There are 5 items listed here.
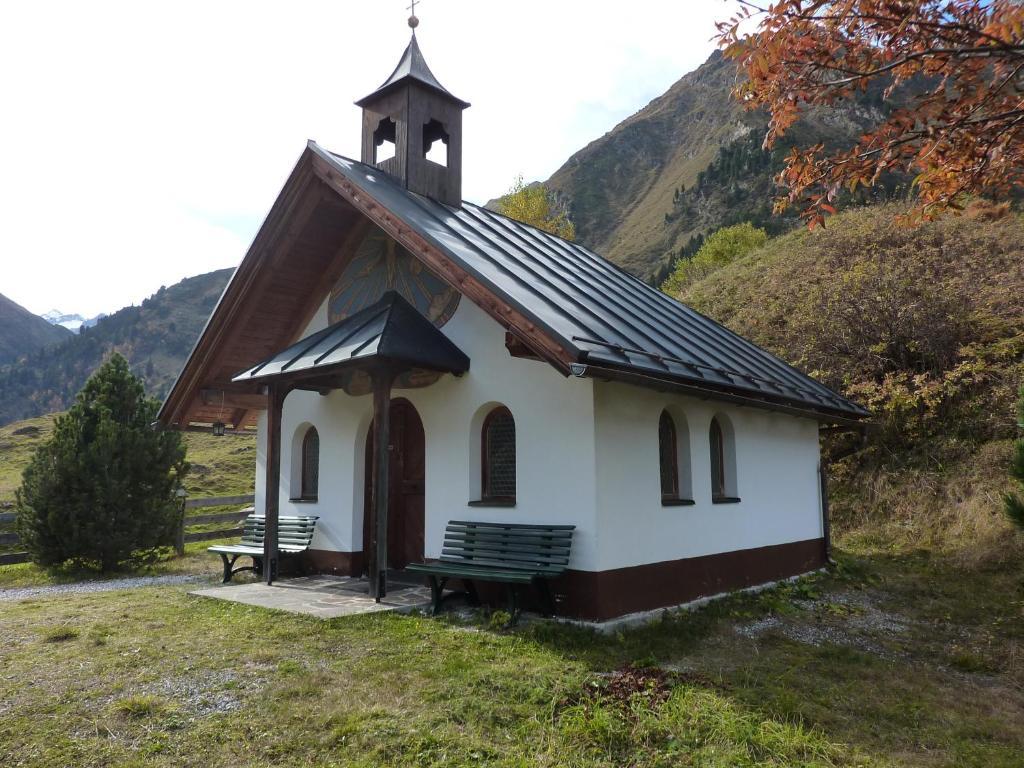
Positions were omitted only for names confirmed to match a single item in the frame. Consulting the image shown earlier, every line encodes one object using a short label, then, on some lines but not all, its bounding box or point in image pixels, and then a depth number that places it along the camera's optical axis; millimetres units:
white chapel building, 7621
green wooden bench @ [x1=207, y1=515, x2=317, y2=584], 10125
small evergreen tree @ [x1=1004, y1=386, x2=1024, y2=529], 7391
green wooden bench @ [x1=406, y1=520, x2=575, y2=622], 7277
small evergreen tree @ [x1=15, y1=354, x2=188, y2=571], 11523
